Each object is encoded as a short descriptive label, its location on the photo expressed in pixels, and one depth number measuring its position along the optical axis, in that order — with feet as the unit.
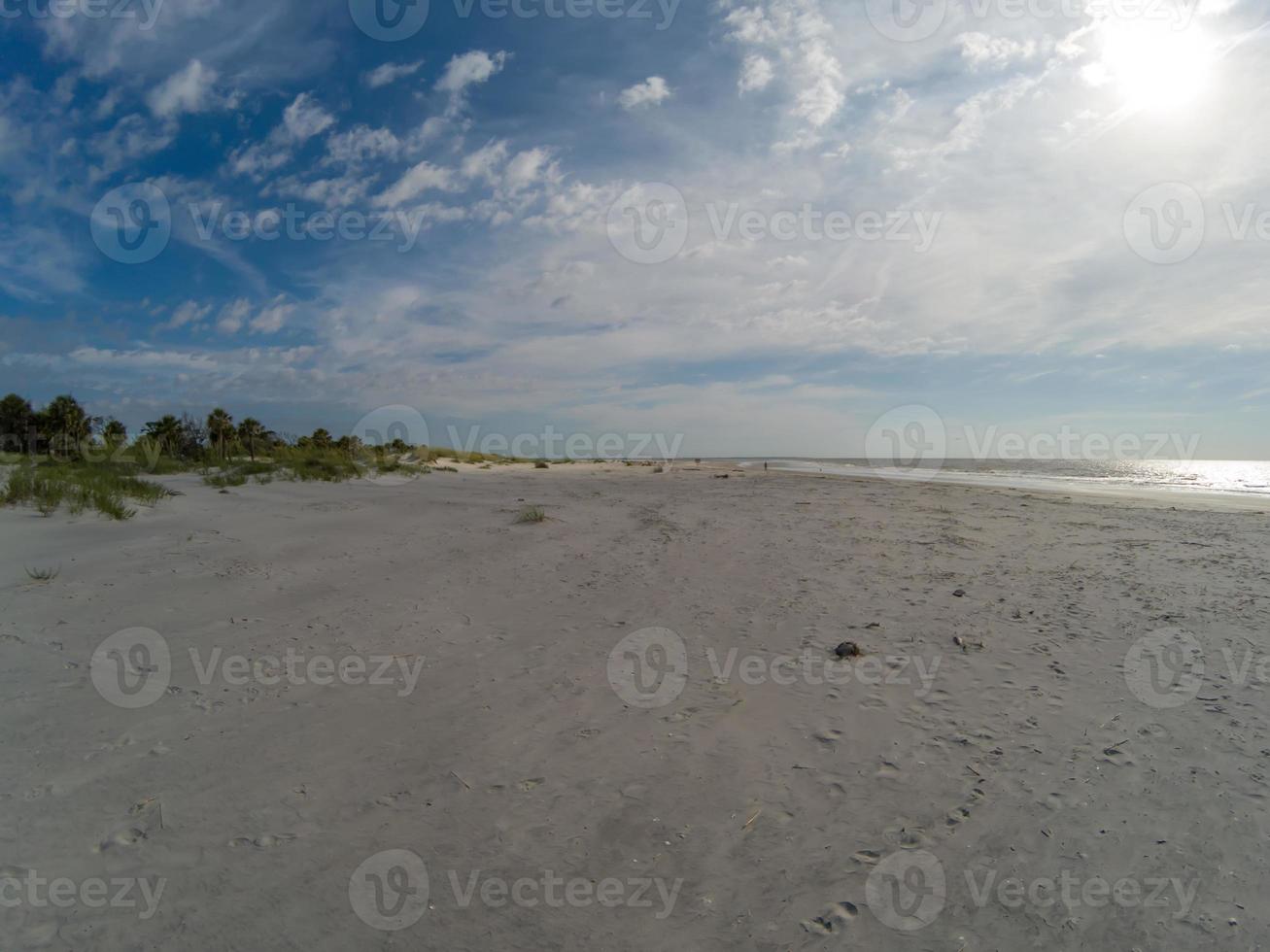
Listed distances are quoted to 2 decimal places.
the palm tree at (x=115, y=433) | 72.25
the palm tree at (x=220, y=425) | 109.85
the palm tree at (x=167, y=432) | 83.96
